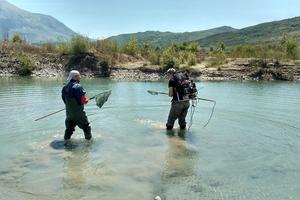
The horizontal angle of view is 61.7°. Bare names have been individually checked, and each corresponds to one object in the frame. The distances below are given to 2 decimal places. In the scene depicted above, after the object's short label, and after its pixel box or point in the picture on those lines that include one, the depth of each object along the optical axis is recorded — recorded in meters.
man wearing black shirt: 8.40
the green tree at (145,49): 28.71
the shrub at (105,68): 24.67
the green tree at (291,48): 27.02
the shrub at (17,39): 28.13
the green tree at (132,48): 27.99
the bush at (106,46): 26.83
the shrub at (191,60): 25.18
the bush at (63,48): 26.69
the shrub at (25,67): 24.20
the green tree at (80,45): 26.00
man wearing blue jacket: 7.26
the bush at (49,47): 27.49
